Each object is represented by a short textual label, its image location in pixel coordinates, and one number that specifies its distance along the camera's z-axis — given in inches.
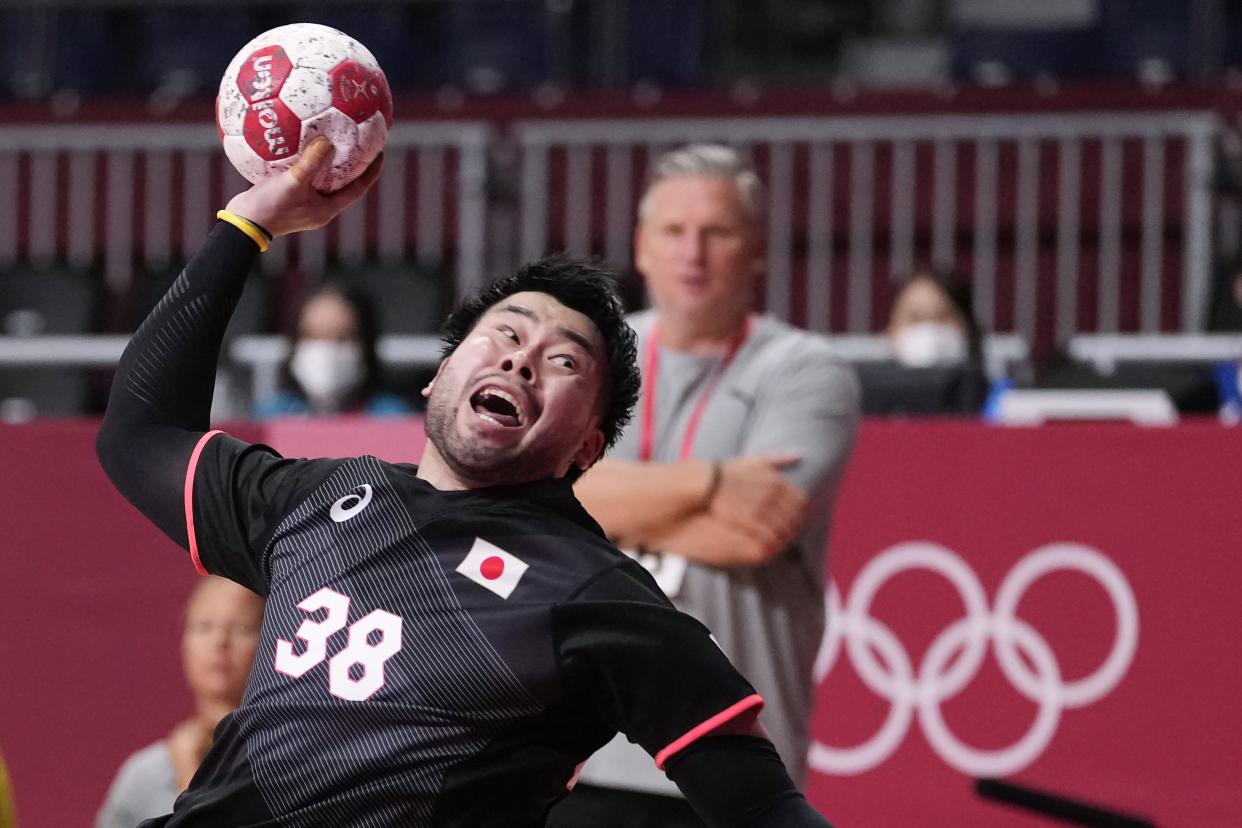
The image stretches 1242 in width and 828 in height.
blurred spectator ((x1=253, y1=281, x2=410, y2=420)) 537.6
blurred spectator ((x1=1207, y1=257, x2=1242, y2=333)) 657.0
